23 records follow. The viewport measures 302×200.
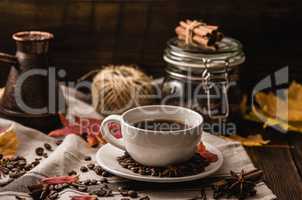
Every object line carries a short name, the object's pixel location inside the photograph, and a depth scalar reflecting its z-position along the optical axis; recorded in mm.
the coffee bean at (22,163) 915
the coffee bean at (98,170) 892
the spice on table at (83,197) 827
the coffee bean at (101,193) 840
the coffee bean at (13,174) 875
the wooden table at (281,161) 880
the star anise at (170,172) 854
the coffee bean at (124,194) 842
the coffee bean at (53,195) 828
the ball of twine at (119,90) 1073
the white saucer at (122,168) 842
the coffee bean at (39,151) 954
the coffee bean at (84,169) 905
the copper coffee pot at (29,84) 1004
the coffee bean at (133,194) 837
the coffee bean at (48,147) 972
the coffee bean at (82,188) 850
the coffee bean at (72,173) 895
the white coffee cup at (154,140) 852
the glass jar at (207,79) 1032
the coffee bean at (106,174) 888
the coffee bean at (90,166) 909
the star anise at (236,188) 840
